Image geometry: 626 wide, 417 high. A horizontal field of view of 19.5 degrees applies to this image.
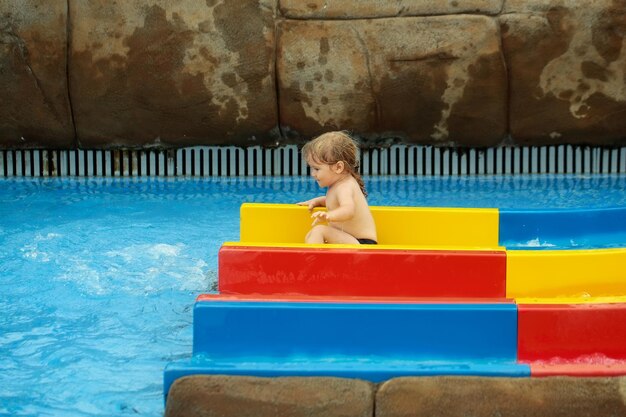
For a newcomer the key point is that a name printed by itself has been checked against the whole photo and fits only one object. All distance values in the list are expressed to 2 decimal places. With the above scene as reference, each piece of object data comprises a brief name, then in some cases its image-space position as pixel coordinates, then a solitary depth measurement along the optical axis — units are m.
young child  7.59
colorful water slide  5.48
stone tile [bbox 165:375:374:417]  5.16
